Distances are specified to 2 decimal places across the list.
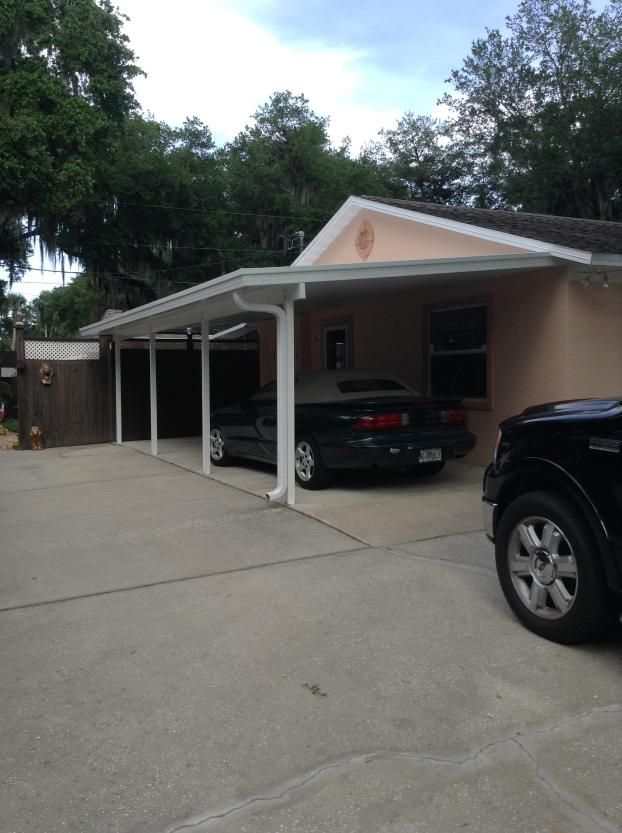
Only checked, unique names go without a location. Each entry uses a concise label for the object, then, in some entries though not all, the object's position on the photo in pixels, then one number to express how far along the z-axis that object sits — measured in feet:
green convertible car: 25.98
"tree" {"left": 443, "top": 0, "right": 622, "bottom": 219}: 94.46
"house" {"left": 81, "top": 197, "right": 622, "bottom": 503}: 26.09
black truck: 11.97
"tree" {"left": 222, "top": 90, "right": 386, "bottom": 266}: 111.75
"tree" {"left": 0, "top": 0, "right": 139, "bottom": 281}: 72.69
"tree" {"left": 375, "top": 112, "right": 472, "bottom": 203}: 118.42
